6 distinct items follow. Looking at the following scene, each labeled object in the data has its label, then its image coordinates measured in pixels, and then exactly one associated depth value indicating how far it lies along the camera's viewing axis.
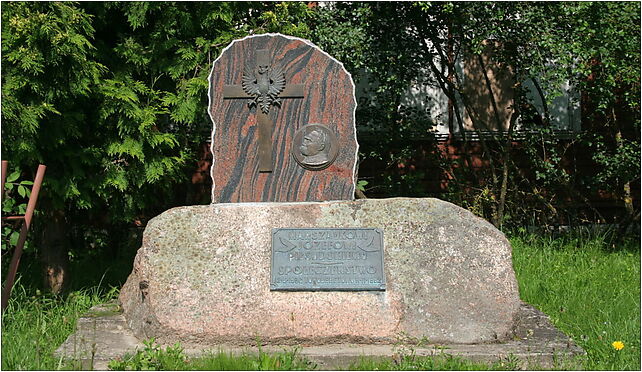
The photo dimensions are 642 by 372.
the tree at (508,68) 6.34
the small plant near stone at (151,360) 3.34
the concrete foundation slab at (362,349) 3.49
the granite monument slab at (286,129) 4.30
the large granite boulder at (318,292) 3.71
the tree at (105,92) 4.72
